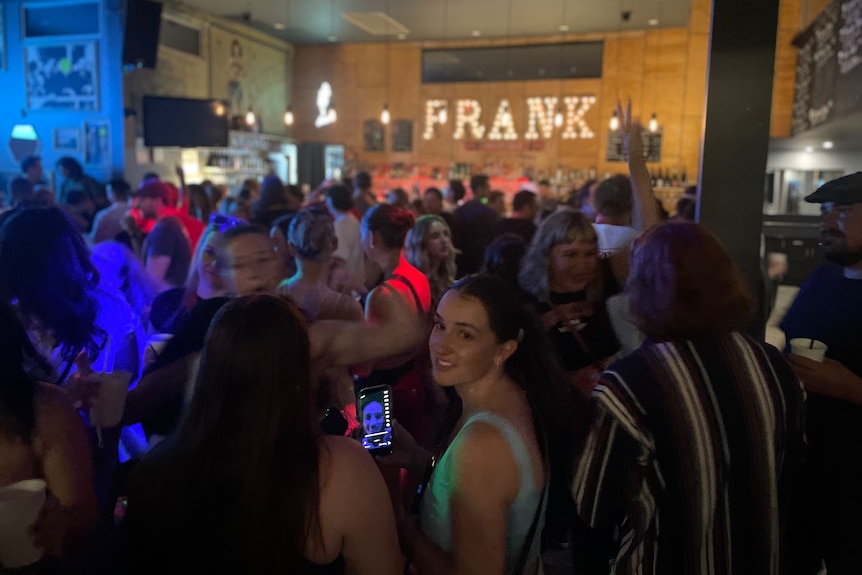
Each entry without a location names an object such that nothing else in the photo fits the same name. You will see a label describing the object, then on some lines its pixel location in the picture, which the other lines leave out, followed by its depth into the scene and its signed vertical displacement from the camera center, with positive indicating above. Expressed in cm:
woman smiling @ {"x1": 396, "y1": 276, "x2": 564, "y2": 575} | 128 -51
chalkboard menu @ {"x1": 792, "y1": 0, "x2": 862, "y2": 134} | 561 +137
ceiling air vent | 965 +257
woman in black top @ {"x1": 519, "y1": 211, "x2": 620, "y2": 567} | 223 -39
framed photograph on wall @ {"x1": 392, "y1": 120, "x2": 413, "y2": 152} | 1182 +100
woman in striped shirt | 137 -49
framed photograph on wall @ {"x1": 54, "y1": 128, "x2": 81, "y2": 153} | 879 +58
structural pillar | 259 +31
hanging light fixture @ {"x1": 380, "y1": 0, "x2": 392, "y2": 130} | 914 +106
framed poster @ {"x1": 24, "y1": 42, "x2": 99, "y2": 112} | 861 +142
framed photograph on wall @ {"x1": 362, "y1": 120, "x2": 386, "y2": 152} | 1198 +99
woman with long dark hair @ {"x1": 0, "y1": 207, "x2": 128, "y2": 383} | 200 -32
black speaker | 733 +171
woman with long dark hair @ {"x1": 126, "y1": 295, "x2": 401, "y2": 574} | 114 -52
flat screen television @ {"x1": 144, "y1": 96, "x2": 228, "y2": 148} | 812 +80
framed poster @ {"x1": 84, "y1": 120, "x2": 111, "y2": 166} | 862 +54
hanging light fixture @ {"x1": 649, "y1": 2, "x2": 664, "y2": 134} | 897 +101
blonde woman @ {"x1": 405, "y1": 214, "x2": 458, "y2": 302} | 342 -29
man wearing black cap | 189 -66
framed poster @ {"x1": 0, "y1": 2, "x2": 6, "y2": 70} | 884 +196
